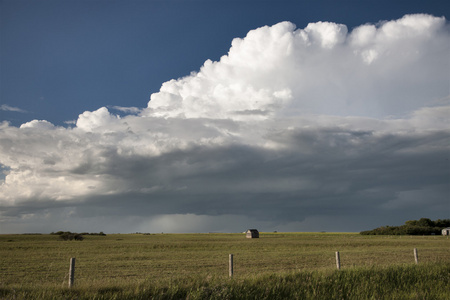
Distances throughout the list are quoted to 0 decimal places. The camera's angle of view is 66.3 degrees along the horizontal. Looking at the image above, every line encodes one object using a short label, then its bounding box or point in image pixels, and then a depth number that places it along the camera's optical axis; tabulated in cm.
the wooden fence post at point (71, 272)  1080
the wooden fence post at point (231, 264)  1411
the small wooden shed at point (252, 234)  10759
